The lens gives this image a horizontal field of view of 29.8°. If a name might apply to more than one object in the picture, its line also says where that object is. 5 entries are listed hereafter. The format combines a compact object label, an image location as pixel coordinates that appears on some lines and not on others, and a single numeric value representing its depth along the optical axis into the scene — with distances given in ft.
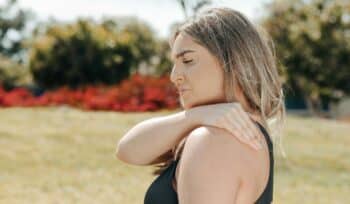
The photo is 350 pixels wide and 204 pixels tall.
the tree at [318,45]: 83.97
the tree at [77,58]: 80.33
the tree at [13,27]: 183.83
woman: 5.17
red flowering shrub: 56.80
